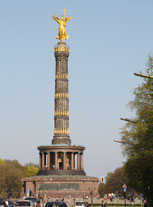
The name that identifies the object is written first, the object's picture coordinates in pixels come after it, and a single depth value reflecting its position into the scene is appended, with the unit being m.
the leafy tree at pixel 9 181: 154.25
